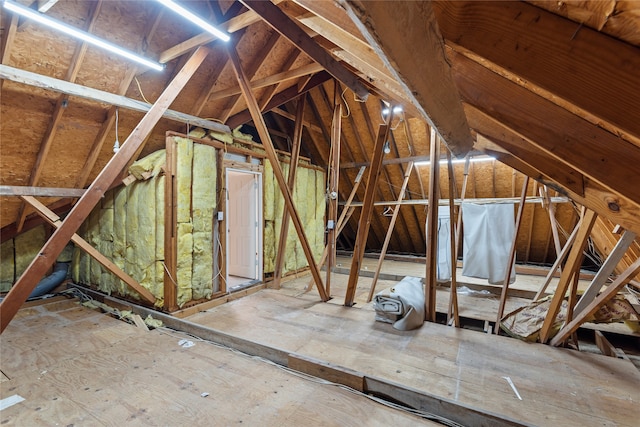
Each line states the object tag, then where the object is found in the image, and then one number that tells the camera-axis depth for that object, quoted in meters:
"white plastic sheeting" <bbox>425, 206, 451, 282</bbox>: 4.93
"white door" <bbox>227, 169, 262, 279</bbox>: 5.14
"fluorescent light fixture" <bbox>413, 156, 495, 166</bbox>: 5.89
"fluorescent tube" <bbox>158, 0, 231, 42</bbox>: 2.08
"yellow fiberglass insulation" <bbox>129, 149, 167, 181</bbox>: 3.79
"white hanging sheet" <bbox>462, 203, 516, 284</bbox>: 4.66
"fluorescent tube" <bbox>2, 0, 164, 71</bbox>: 1.97
